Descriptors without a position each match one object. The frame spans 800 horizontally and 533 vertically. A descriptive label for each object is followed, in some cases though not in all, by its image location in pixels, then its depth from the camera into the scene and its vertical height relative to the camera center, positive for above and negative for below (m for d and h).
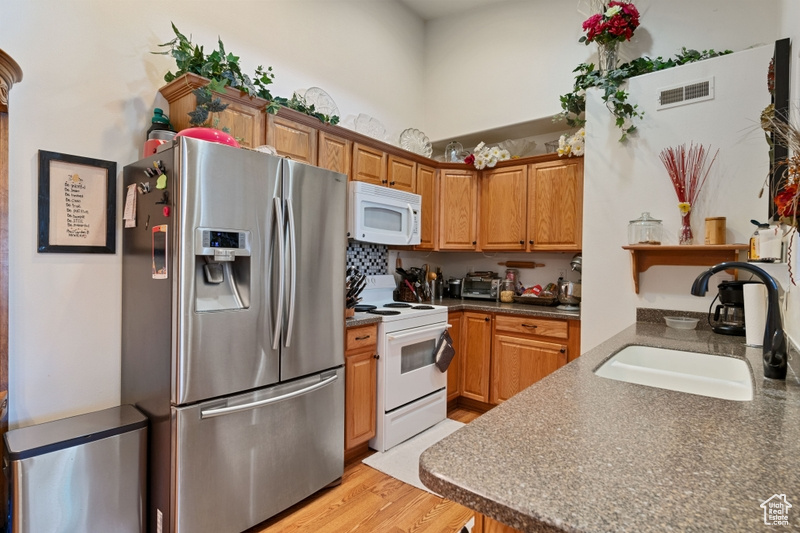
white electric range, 2.56 -0.78
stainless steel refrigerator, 1.59 -0.31
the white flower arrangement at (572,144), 2.94 +0.96
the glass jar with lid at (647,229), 2.37 +0.24
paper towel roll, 1.65 -0.19
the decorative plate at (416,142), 3.70 +1.19
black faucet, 1.10 -0.17
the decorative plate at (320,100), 2.81 +1.21
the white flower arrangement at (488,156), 3.47 +1.00
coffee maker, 1.95 -0.21
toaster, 3.63 -0.20
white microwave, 2.77 +0.39
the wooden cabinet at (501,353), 2.86 -0.69
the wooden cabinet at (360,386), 2.38 -0.78
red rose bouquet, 2.56 +1.64
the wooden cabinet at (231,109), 1.97 +0.84
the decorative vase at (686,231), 2.27 +0.22
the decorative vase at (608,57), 2.64 +1.46
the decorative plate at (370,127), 3.25 +1.19
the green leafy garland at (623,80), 2.42 +1.23
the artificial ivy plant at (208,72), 1.90 +1.00
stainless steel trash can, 1.40 -0.84
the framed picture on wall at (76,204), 1.77 +0.27
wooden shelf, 2.19 +0.08
